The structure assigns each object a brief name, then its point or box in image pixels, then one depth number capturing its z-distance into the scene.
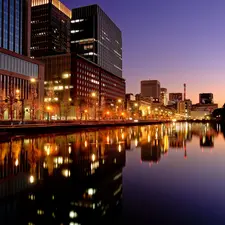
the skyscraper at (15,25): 106.06
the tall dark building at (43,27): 189.52
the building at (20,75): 89.62
